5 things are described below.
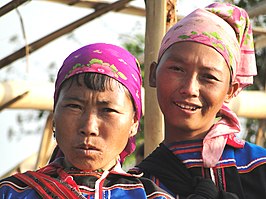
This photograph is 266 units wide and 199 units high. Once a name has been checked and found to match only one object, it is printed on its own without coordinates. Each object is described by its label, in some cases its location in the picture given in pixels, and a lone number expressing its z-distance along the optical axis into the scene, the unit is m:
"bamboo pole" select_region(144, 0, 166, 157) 7.08
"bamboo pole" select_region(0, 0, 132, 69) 8.82
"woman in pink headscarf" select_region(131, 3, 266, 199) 5.83
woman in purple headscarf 4.96
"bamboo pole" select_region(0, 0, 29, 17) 7.51
